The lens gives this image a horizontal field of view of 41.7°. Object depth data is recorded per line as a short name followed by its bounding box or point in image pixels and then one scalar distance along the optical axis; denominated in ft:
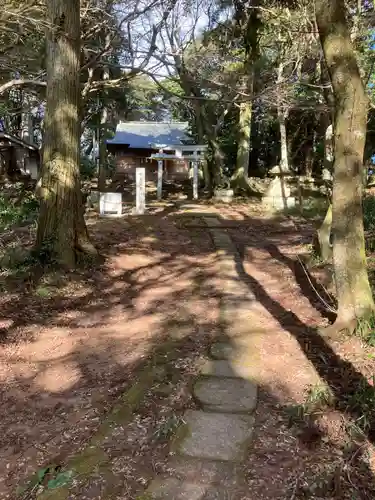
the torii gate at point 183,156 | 59.72
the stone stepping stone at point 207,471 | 8.92
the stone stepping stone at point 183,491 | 8.55
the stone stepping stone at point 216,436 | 9.73
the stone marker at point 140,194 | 45.88
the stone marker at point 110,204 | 42.55
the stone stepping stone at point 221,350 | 14.57
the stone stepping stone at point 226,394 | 11.48
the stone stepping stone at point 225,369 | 13.28
